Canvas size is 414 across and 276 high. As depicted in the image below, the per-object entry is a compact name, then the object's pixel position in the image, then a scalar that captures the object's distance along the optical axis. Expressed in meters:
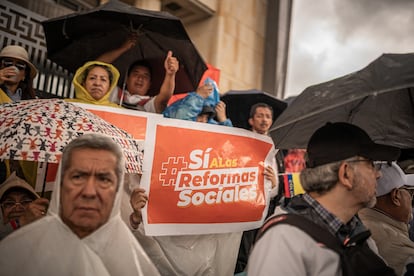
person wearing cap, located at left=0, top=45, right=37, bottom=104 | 3.07
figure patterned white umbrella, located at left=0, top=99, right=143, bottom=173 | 1.80
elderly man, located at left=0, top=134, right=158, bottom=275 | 1.62
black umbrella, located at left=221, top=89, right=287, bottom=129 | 5.62
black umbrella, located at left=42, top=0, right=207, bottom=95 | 3.21
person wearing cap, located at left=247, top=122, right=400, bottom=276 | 1.81
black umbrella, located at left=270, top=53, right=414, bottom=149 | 2.55
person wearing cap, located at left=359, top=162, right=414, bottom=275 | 2.49
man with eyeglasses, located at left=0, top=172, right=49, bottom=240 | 2.11
